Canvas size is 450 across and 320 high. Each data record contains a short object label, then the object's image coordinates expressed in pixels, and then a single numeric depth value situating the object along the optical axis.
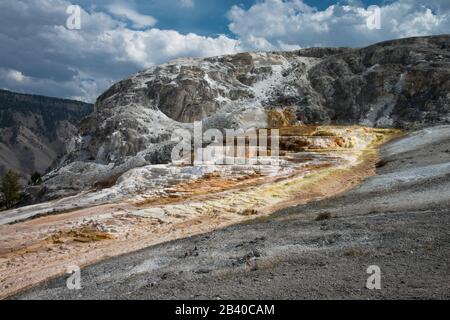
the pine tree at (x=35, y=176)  85.38
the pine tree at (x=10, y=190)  68.81
